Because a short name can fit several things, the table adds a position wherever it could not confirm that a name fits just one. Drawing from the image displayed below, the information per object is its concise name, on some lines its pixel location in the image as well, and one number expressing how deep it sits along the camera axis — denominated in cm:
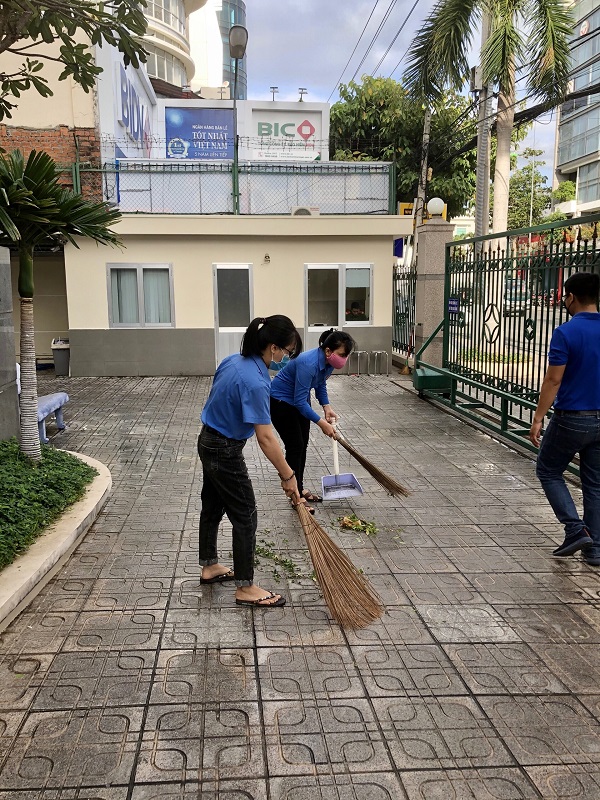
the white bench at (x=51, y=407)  771
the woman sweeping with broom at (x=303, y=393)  529
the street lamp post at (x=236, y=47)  1284
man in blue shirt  443
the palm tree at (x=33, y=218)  507
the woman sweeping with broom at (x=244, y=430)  366
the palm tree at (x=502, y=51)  1341
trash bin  1396
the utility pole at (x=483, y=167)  1495
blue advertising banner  2225
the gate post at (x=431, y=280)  1211
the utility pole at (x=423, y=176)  1922
